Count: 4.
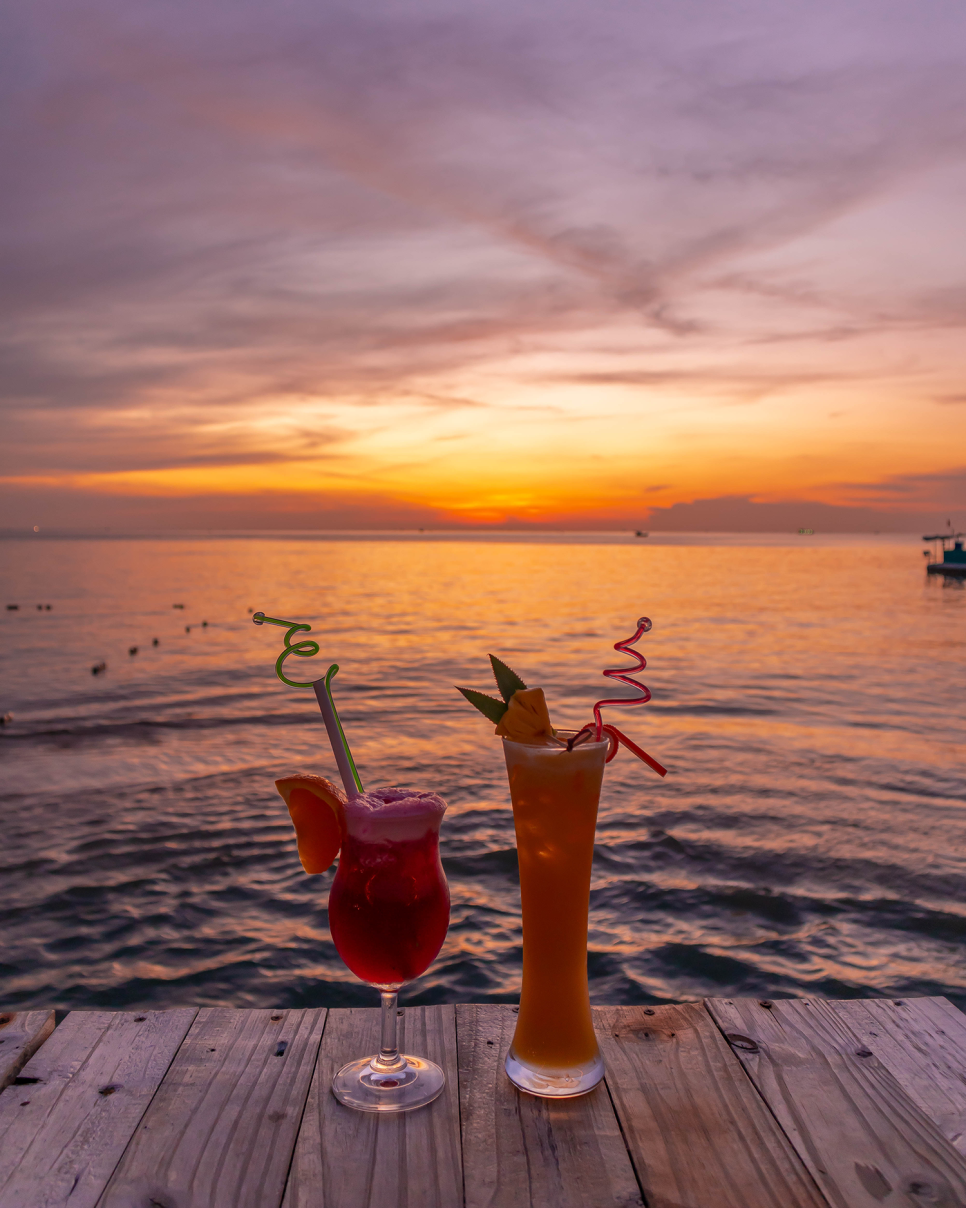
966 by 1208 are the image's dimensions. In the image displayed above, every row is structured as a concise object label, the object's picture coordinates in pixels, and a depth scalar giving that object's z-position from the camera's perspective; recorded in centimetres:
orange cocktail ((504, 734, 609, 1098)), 55
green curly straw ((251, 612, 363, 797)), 52
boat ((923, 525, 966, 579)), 4238
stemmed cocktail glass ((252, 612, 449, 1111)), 55
